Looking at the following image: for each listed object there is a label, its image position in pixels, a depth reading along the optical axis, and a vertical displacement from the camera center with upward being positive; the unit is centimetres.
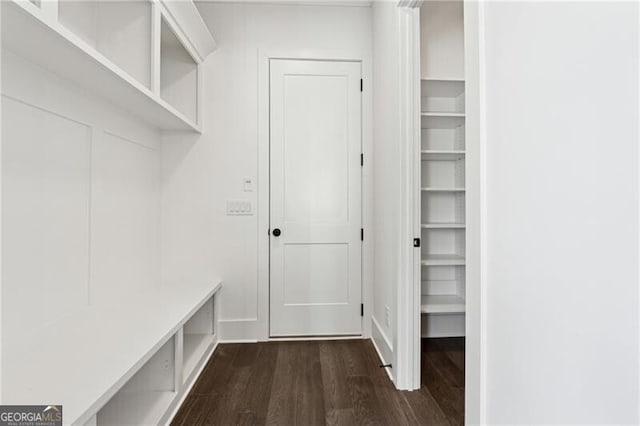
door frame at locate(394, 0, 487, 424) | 93 -1
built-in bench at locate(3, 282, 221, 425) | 101 -59
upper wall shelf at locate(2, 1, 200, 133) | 95 +61
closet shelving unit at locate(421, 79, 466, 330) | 254 +12
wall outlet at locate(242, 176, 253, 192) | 257 +24
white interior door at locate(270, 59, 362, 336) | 259 +13
